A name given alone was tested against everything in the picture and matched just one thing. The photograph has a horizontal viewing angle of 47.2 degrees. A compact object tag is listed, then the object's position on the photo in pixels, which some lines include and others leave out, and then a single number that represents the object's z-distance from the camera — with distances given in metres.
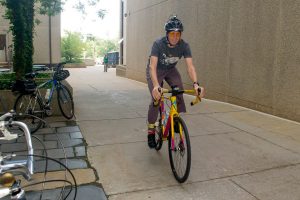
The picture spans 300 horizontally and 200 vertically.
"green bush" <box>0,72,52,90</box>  7.86
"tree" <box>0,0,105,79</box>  8.48
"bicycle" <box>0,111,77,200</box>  1.79
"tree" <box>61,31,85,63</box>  38.62
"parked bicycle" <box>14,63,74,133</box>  6.63
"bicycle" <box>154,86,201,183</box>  3.86
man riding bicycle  4.23
